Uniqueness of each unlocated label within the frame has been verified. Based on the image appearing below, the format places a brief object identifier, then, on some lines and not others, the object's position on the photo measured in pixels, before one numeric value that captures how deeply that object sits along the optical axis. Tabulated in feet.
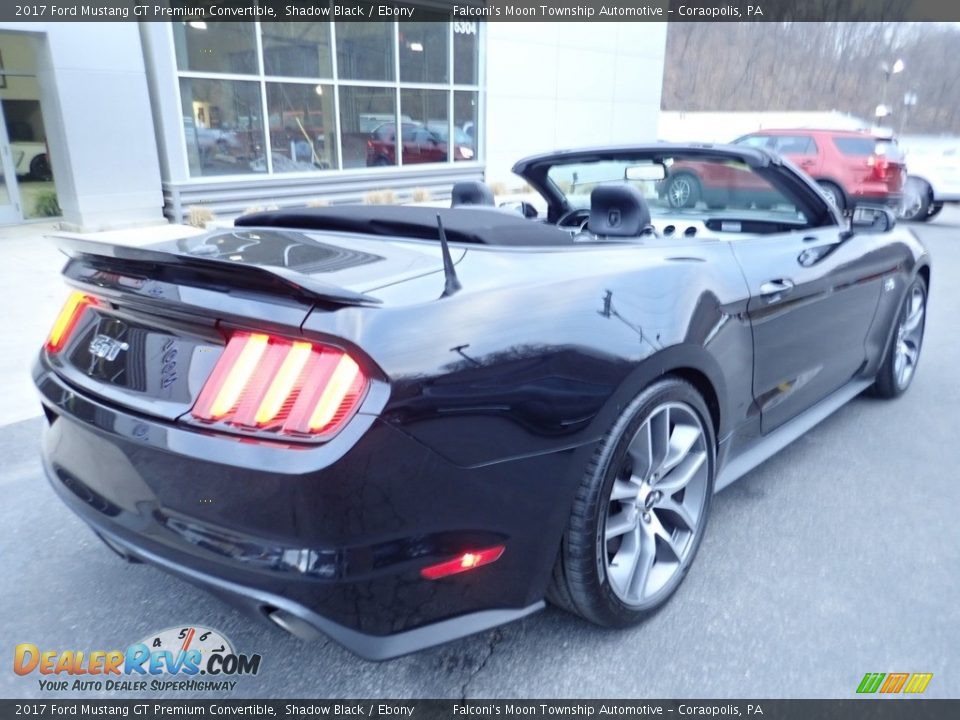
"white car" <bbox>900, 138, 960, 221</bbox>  46.37
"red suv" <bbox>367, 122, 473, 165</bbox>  45.11
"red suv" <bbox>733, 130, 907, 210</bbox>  41.86
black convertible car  5.19
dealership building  32.86
